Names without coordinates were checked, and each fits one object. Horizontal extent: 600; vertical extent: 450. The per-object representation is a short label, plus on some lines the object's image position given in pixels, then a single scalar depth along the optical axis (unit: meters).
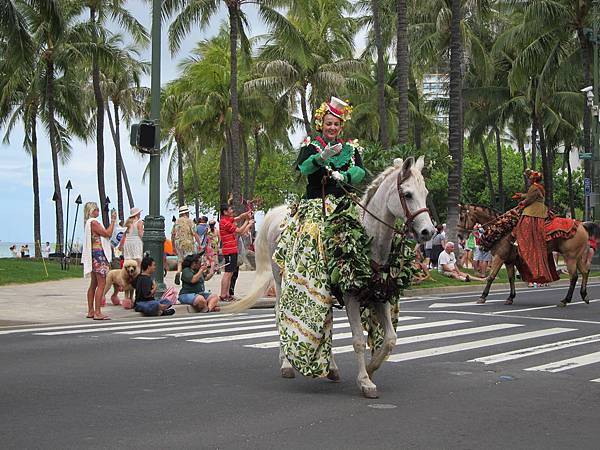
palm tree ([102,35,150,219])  53.29
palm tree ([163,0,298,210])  34.94
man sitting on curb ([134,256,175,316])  16.02
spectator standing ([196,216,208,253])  22.19
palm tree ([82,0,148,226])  42.53
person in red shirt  19.17
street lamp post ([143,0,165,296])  17.94
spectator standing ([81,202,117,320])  15.34
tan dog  16.92
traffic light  17.84
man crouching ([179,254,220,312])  16.73
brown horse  18.78
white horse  7.86
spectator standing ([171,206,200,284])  20.53
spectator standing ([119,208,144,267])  18.38
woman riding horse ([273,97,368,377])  8.31
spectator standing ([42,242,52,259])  52.46
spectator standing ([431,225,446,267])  32.34
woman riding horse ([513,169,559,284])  18.17
